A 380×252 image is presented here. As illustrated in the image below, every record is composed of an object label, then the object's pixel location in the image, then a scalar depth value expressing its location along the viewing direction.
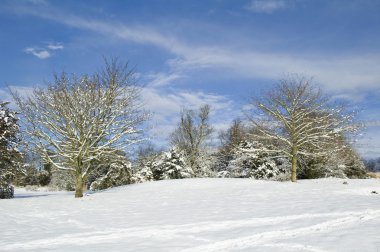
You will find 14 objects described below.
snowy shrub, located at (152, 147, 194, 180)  37.12
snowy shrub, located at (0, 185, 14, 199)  25.08
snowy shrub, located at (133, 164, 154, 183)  37.19
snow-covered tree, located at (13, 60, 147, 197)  20.25
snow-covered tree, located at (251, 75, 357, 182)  24.08
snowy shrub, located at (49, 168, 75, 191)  50.00
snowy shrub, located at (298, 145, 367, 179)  31.45
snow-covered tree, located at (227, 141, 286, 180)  34.16
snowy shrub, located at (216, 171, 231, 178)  40.26
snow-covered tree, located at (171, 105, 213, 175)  44.44
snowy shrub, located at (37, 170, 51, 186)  60.22
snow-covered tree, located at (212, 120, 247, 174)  44.91
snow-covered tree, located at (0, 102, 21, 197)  22.05
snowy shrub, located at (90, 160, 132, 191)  34.06
